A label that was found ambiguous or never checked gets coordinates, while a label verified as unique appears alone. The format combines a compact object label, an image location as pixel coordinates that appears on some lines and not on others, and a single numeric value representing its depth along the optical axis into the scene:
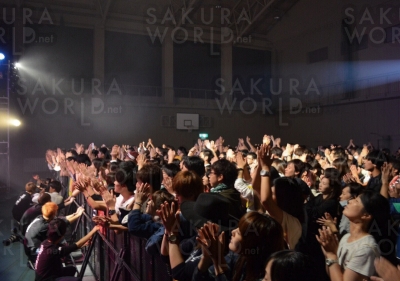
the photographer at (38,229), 3.83
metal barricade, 2.14
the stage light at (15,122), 11.10
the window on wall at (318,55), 14.70
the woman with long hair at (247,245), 1.39
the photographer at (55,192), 5.01
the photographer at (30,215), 4.64
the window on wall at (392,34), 11.60
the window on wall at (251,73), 16.77
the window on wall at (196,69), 15.62
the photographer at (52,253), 3.18
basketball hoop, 15.25
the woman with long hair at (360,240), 1.60
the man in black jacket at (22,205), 5.58
